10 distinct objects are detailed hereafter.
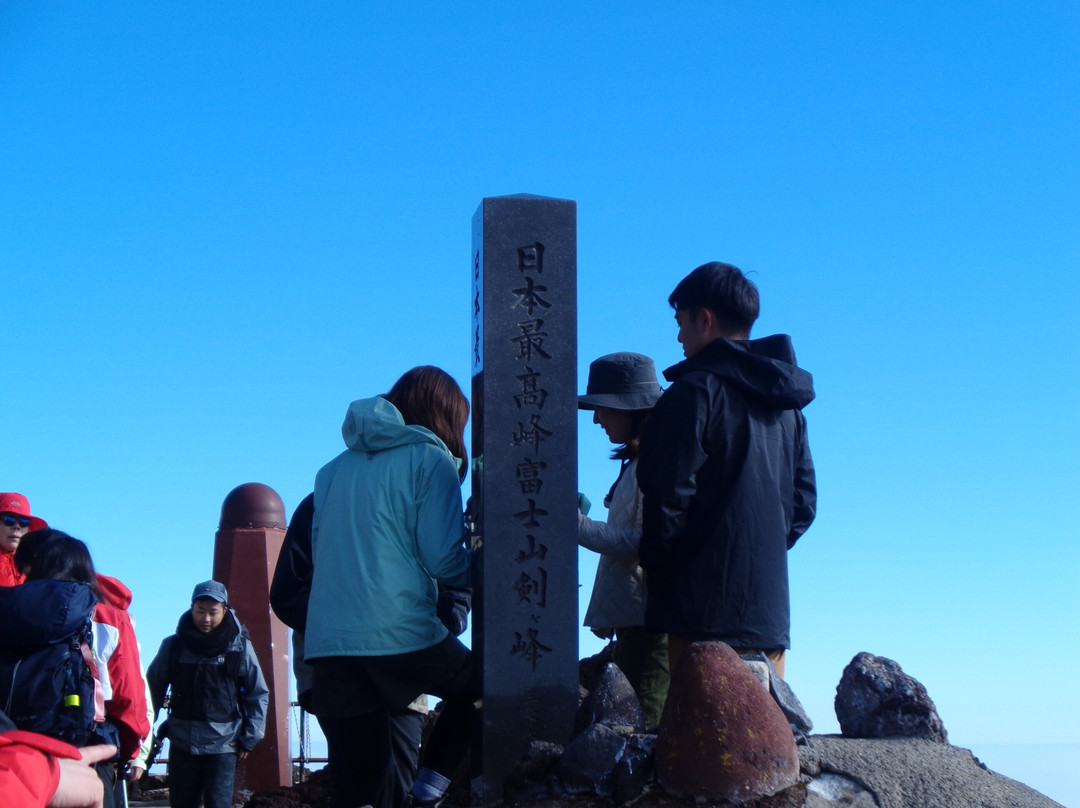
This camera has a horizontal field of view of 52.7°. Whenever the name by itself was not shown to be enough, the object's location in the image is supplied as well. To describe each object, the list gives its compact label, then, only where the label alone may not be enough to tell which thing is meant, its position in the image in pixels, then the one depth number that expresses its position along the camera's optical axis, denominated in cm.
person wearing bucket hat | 473
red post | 1020
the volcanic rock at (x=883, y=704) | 459
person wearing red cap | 543
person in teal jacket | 391
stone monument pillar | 446
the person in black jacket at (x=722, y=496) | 418
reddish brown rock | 377
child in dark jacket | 704
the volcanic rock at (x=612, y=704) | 426
